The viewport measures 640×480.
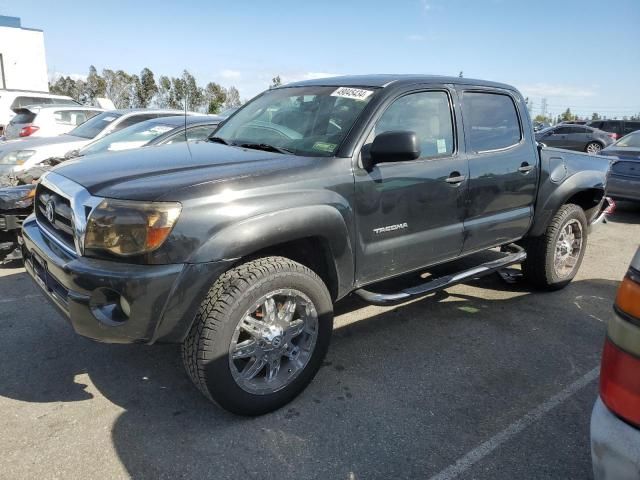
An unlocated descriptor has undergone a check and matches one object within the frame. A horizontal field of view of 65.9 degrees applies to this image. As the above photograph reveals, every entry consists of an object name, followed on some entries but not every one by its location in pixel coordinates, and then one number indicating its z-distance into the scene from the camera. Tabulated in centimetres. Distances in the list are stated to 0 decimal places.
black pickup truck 235
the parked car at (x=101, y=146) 482
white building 2689
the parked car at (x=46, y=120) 1001
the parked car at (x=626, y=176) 845
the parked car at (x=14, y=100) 1448
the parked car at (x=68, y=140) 729
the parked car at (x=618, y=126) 2128
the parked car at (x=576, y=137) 1998
